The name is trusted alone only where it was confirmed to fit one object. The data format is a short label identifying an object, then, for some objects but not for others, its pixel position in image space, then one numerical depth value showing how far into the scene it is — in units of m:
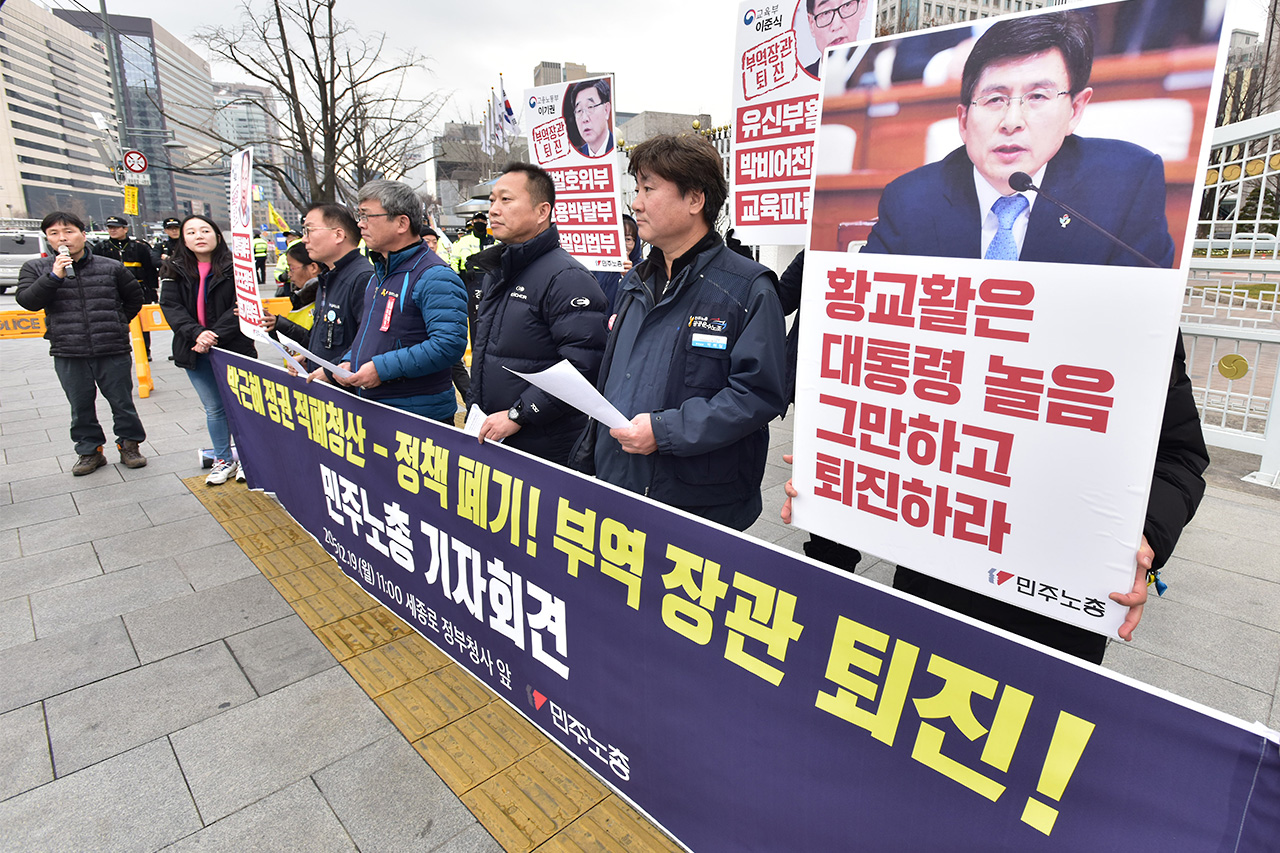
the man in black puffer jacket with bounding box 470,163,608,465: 2.78
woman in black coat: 4.74
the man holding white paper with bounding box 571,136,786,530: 1.96
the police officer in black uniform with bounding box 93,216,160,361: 9.34
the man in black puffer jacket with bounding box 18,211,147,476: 5.00
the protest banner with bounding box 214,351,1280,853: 1.05
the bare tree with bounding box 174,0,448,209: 15.88
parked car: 20.23
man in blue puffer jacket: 3.15
